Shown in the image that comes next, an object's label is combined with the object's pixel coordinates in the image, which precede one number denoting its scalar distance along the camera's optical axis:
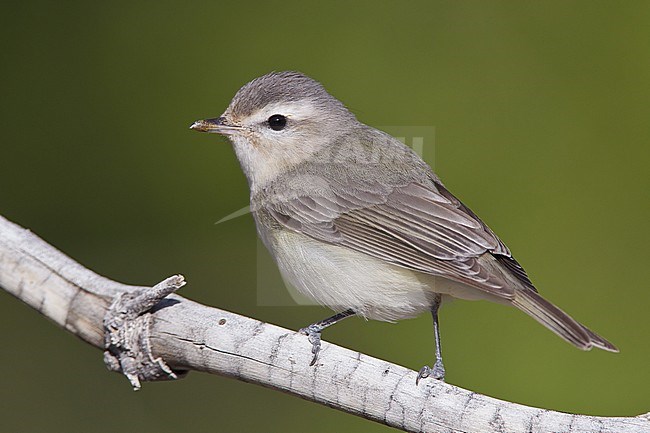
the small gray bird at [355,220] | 5.49
